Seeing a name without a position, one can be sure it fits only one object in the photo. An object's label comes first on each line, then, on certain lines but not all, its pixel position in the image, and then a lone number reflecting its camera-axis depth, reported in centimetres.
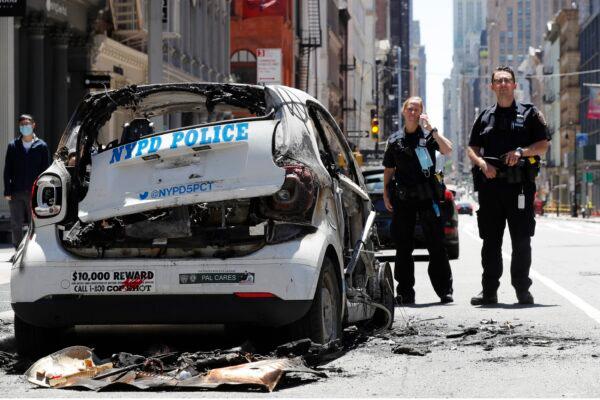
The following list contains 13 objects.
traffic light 5326
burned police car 743
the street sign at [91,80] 2911
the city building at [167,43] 3191
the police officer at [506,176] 1159
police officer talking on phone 1184
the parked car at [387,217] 1973
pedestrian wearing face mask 1667
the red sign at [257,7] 5956
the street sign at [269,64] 6044
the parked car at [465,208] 10538
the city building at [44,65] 2514
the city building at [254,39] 6875
